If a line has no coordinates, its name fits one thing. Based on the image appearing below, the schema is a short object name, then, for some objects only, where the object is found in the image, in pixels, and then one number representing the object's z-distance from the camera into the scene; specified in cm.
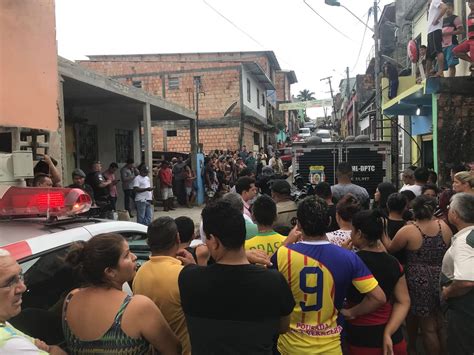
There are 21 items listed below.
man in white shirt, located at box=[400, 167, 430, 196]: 600
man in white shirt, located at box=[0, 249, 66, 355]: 151
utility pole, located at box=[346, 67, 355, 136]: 3406
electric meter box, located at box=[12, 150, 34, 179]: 289
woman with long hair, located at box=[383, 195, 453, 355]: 359
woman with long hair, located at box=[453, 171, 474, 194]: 443
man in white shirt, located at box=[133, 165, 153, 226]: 1026
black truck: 976
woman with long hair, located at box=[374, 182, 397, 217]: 580
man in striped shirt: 235
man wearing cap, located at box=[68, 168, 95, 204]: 696
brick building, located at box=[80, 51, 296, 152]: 2297
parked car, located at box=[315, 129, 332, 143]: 3255
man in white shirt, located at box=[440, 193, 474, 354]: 290
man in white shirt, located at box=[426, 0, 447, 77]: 834
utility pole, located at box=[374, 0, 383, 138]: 1455
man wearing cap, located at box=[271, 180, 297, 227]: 462
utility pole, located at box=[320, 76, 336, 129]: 5051
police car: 214
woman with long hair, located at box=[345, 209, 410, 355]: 267
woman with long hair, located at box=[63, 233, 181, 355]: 189
